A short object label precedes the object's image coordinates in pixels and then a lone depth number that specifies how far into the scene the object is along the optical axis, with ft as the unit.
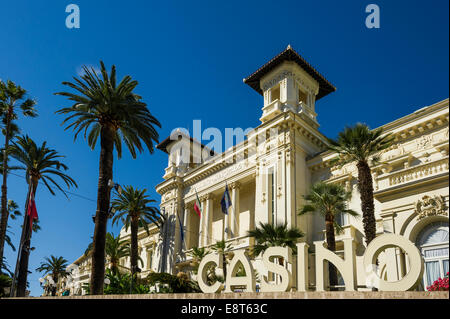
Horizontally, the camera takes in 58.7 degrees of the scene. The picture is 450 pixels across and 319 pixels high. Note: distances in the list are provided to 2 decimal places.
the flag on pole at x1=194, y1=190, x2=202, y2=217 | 114.69
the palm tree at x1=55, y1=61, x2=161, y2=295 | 68.18
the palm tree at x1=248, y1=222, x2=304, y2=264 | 77.71
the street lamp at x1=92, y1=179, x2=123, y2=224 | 68.94
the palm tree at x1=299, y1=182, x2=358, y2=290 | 74.74
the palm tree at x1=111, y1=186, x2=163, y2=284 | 133.90
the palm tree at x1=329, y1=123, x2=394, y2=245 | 63.98
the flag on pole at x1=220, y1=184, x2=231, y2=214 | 104.68
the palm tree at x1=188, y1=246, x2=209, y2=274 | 109.81
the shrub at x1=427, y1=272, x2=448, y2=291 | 45.32
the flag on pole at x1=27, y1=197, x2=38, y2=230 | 86.53
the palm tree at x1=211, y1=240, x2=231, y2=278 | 102.51
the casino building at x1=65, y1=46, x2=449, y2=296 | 55.16
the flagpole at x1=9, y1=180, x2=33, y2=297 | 90.36
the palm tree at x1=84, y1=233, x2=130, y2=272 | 156.46
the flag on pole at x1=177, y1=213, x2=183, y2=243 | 123.54
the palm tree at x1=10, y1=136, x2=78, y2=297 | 100.17
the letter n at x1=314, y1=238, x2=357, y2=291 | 31.96
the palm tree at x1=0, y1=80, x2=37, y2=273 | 103.60
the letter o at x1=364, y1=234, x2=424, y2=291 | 28.02
